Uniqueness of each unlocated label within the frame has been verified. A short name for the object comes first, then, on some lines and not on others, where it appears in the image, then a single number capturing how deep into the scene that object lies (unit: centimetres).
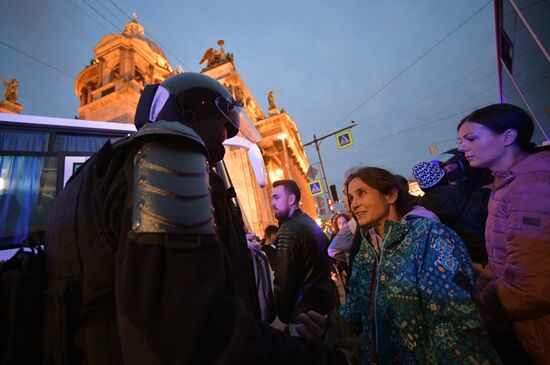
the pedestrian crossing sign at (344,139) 1398
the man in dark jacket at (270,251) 494
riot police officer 64
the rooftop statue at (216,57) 2425
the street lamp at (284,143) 2651
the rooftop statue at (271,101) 2954
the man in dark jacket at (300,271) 289
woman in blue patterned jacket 126
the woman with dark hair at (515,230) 138
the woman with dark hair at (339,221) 621
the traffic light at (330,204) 1698
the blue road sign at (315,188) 1590
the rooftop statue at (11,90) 1922
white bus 336
